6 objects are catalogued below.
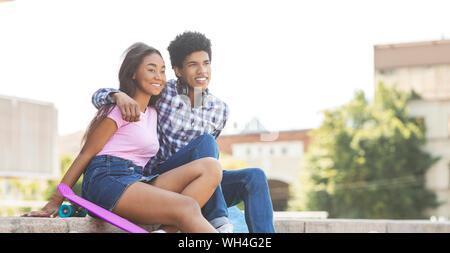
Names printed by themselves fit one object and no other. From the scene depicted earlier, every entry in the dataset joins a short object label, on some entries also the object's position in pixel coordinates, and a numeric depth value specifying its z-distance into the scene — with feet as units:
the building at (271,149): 137.80
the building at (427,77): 111.45
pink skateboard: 10.15
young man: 11.30
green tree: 95.30
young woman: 10.33
